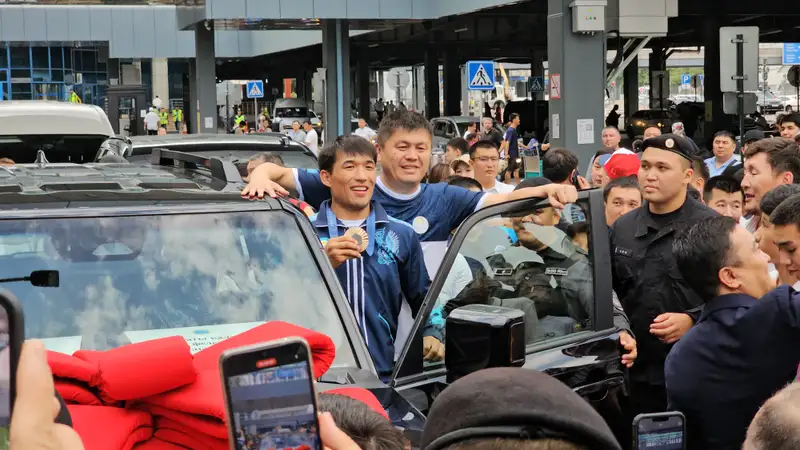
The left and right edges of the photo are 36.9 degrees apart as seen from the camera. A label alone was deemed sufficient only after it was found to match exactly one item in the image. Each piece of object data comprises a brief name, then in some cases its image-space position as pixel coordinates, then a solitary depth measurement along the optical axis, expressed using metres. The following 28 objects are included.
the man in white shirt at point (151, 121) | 44.56
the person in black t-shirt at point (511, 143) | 26.25
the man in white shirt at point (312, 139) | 36.44
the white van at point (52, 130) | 12.77
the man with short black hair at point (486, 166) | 9.85
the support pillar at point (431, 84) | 56.10
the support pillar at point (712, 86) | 39.50
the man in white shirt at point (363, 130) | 35.84
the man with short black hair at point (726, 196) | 8.27
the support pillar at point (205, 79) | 37.66
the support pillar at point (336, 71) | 34.28
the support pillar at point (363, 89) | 64.88
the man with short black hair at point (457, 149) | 15.11
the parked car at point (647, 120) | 42.43
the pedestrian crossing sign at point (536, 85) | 43.03
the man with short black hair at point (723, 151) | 13.54
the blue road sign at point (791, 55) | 65.88
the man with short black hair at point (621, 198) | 7.44
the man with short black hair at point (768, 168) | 7.20
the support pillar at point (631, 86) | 55.44
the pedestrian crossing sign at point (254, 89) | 44.62
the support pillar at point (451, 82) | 55.62
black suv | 3.77
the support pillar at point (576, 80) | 18.25
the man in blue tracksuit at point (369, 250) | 4.91
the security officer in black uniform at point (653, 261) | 5.70
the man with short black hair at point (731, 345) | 4.01
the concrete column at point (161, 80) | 72.56
